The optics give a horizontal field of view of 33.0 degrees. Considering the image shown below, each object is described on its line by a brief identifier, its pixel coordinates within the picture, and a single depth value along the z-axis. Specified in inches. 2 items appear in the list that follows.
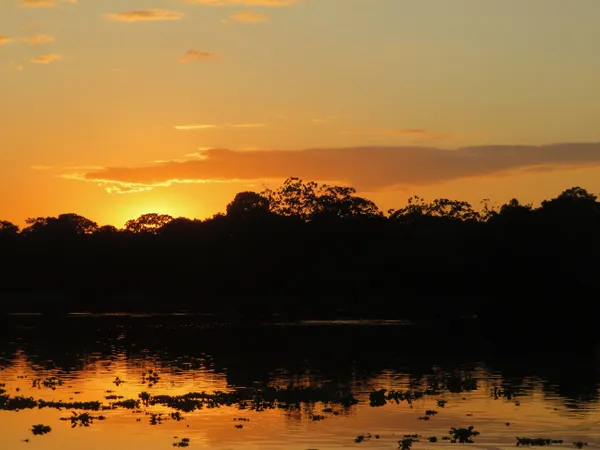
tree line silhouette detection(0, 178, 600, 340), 5664.4
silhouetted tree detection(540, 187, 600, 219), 6683.1
